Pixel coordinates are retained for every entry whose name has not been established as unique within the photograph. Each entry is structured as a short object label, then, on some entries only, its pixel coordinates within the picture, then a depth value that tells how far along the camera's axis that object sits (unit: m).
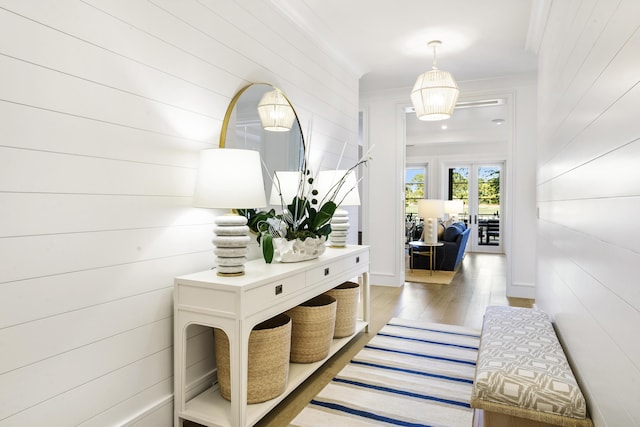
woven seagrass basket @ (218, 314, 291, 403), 1.99
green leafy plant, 2.47
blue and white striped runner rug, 2.03
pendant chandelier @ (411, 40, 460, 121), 3.50
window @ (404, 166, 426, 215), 9.93
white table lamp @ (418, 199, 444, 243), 6.37
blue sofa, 6.44
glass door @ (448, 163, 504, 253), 9.38
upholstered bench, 1.50
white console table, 1.79
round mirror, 2.42
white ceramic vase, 2.38
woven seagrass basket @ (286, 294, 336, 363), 2.51
